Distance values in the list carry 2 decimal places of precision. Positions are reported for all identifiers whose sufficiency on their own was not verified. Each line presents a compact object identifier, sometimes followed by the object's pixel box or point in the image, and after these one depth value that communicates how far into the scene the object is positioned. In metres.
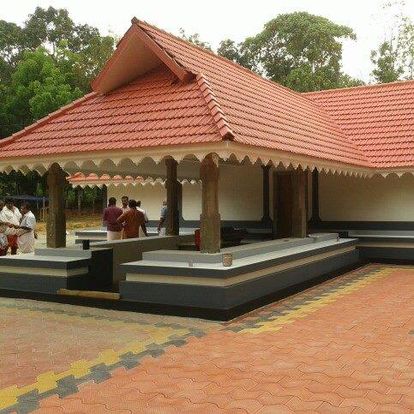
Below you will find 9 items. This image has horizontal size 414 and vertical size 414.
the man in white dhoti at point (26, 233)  13.11
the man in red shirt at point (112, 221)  12.80
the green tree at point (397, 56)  35.84
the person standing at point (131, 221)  11.27
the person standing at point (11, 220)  12.98
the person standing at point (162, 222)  15.22
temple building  7.95
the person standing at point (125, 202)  13.66
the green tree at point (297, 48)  38.62
